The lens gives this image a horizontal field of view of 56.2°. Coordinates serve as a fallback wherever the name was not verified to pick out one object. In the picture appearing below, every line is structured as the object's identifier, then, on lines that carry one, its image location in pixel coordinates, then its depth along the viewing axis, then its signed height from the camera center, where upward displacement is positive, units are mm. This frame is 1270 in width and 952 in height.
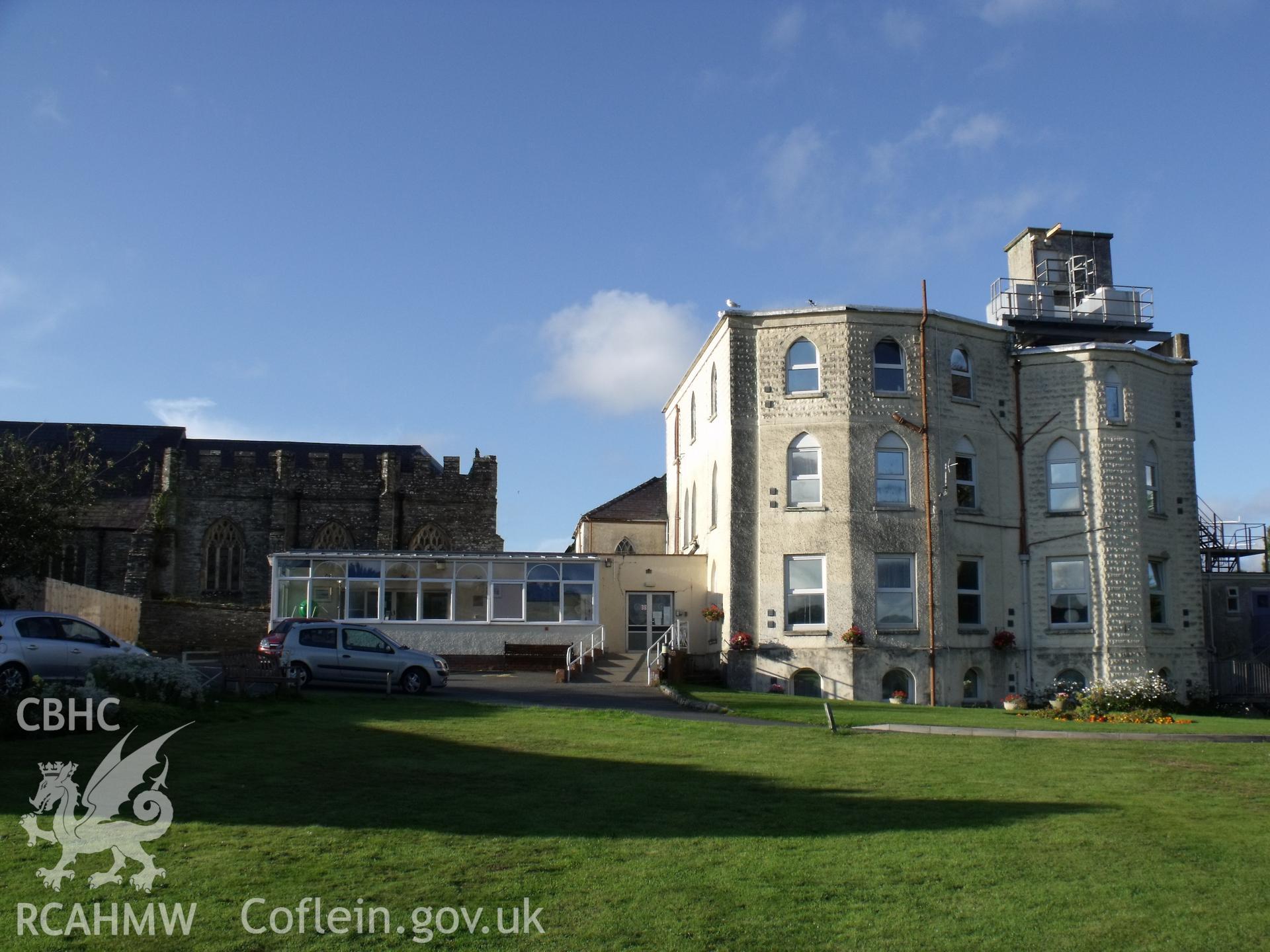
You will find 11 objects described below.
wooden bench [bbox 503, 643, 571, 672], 31734 -1109
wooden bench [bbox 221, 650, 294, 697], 20250 -940
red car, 24719 -557
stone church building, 46406 +3887
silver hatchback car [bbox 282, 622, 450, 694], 24547 -958
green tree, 28031 +2633
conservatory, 33031 +781
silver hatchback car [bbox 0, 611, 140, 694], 19406 -531
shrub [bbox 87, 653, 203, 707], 17078 -967
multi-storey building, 28094 +2649
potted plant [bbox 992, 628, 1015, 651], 28750 -584
